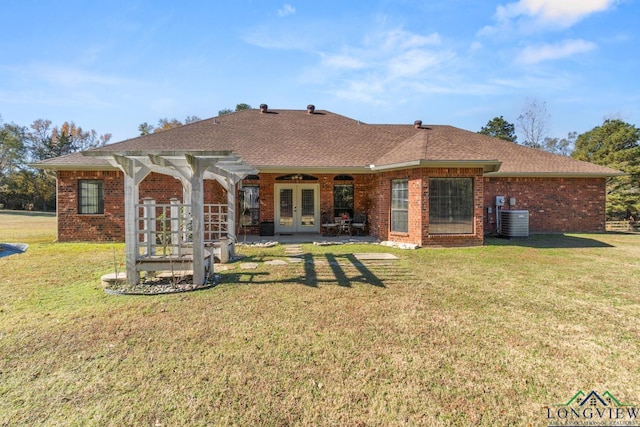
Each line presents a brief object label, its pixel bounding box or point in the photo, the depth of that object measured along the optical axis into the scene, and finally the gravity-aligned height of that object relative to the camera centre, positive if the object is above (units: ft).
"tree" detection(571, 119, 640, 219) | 62.90 +11.36
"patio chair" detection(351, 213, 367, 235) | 42.73 -1.52
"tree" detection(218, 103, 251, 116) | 119.29 +38.98
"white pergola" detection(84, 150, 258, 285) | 18.24 +2.18
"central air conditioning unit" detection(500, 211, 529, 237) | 39.81 -1.75
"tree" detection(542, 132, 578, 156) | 144.46 +29.34
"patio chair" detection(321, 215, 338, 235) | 43.80 -1.65
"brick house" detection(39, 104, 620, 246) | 33.68 +3.58
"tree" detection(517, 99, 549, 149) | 111.45 +30.62
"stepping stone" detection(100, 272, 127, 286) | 18.81 -3.94
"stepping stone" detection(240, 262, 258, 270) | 24.00 -4.17
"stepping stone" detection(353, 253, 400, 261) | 27.76 -4.04
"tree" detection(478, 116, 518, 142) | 115.34 +29.26
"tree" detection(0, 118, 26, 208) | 125.90 +24.07
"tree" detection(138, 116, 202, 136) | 153.45 +41.69
